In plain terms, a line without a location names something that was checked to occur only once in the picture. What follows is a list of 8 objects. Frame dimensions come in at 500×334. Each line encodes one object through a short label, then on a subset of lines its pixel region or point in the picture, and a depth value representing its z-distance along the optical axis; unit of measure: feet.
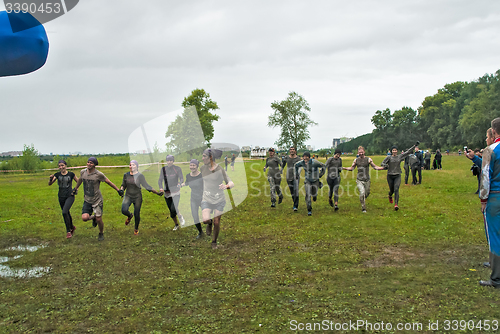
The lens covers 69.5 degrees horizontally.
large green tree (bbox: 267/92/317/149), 282.77
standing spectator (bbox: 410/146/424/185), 66.08
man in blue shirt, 17.47
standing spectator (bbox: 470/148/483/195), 36.04
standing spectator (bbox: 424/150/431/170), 96.23
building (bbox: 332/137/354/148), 517.96
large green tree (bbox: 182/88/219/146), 184.48
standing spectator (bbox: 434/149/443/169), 107.45
